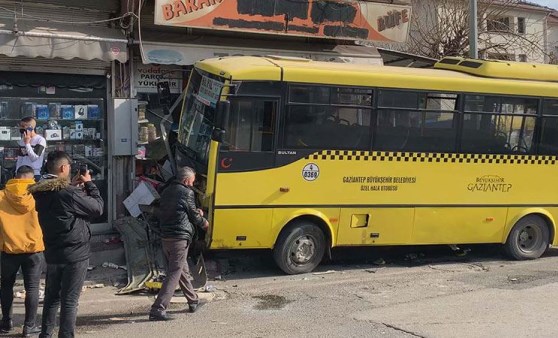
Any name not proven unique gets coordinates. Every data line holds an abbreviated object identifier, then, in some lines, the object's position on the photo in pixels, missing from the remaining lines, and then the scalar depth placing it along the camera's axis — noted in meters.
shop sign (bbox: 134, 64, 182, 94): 10.30
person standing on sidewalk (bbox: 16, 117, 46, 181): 8.23
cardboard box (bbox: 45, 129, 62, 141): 9.62
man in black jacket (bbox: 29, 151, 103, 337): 5.02
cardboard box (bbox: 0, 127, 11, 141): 9.23
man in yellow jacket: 5.49
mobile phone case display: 9.30
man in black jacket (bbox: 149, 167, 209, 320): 6.24
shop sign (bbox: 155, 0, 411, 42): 9.66
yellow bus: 7.70
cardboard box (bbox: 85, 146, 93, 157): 9.96
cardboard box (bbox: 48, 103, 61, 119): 9.59
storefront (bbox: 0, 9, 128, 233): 8.61
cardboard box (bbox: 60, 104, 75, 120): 9.71
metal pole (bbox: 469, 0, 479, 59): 13.19
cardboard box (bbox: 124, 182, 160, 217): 9.15
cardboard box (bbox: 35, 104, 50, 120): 9.48
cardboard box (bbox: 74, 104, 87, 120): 9.79
